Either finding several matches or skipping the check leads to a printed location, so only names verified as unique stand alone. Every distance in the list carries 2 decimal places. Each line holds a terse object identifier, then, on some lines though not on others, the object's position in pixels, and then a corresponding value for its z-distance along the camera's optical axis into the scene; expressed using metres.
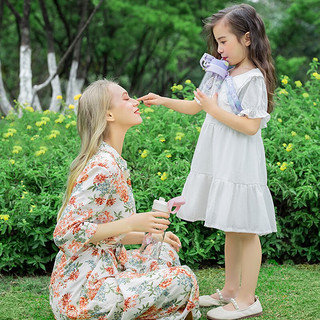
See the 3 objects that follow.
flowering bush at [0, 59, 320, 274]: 3.79
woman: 2.50
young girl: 2.83
